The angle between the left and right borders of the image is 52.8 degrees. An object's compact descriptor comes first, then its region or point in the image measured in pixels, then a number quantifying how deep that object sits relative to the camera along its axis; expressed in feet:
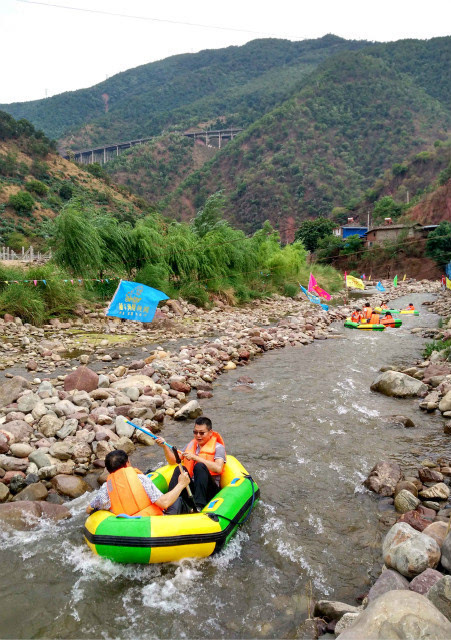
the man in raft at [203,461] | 15.37
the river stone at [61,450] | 18.16
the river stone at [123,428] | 20.63
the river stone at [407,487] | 15.97
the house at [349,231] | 190.53
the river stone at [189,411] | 23.58
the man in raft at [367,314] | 54.65
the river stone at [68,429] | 19.54
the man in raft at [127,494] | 13.58
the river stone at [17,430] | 18.75
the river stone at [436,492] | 15.56
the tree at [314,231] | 172.35
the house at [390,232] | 161.17
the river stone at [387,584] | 10.72
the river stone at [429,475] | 17.01
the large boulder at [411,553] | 11.18
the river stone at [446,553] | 10.98
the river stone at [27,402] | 21.45
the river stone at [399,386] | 27.68
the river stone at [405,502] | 15.15
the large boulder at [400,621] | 7.98
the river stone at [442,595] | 9.00
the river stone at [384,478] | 16.51
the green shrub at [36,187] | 149.28
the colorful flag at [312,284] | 58.03
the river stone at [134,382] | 25.77
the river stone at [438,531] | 12.21
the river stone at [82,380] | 24.88
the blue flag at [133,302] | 31.17
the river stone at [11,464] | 17.04
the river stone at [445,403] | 24.27
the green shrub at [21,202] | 135.33
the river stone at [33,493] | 15.83
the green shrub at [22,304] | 42.57
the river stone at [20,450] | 17.80
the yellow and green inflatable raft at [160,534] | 12.39
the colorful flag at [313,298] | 59.30
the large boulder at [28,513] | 14.43
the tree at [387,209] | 195.52
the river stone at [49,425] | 19.69
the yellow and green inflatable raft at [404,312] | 60.46
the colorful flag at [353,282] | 65.11
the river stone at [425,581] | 10.27
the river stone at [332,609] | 10.62
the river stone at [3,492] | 15.70
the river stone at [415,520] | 13.43
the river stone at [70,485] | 16.40
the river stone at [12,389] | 22.36
